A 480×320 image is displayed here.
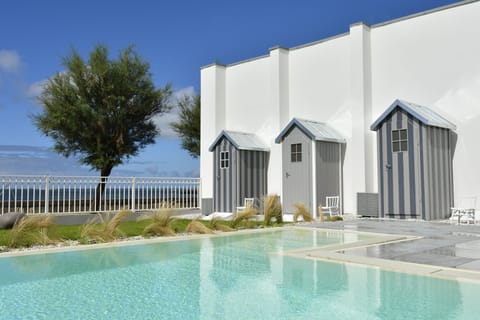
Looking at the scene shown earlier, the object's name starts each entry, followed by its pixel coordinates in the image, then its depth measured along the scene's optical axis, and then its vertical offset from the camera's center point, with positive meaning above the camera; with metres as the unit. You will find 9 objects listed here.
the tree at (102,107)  19.17 +3.65
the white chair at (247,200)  14.78 -0.40
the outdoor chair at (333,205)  12.99 -0.53
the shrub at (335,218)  12.11 -0.83
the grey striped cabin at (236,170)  14.91 +0.64
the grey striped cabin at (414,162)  11.28 +0.68
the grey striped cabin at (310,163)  13.28 +0.79
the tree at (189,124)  26.72 +3.93
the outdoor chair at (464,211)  10.73 -0.58
